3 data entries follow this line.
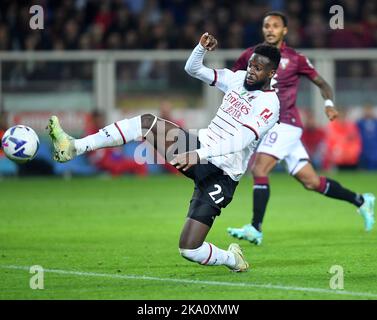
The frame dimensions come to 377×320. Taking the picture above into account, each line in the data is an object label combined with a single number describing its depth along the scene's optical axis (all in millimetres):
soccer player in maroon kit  22234
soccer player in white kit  17047
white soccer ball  17375
